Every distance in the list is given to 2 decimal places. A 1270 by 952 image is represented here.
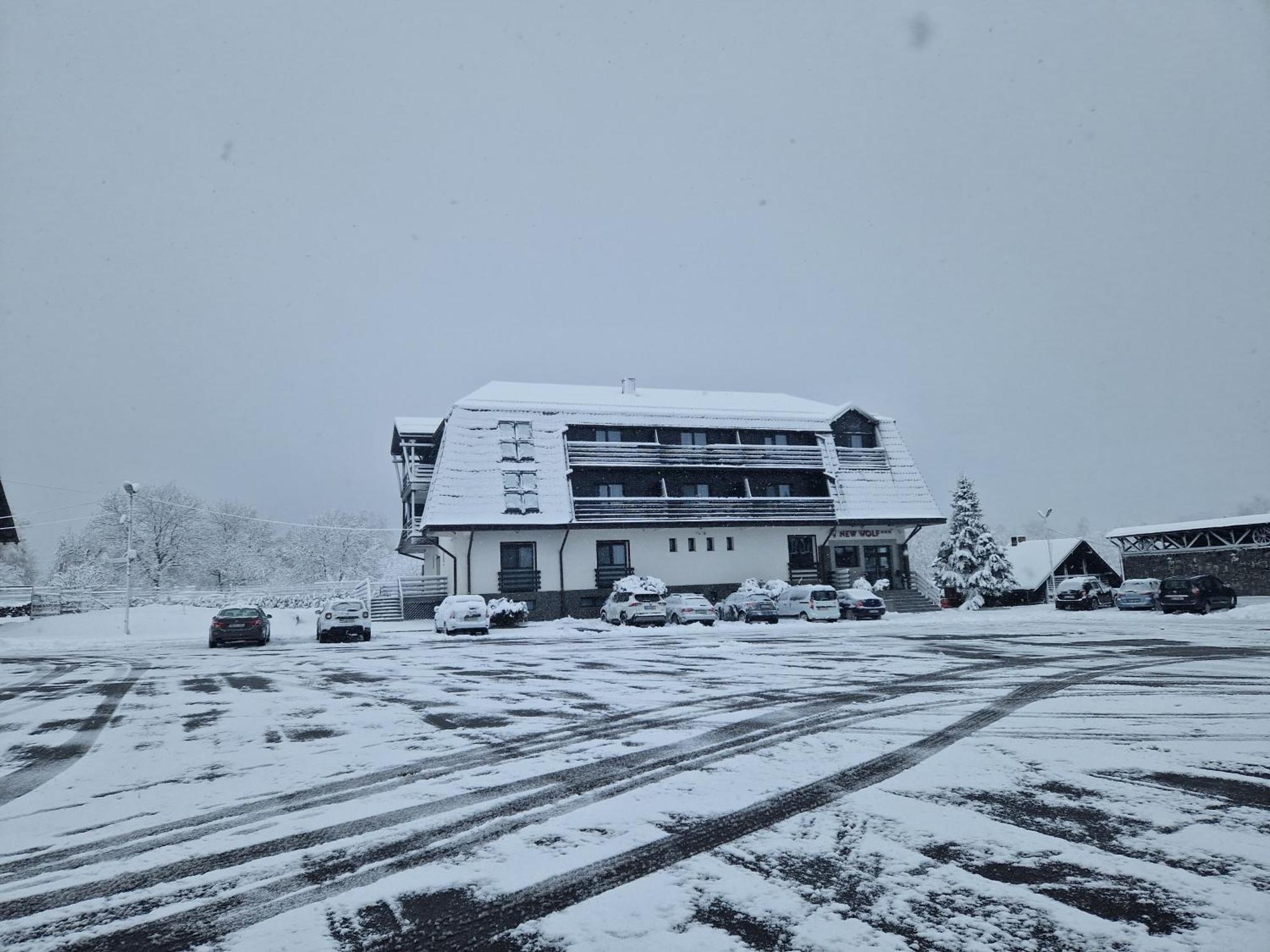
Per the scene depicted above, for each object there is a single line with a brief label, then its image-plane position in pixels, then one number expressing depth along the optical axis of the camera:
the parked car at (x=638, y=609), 29.00
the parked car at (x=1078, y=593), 35.59
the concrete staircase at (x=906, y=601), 38.31
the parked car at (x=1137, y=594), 32.66
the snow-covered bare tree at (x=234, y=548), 65.81
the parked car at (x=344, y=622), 26.16
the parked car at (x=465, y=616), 27.58
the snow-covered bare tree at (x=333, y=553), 77.38
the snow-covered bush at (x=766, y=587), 32.81
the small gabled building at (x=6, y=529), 35.50
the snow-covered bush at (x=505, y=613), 30.52
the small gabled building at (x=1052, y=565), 44.22
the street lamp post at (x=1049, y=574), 42.84
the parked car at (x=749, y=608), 30.17
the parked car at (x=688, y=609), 28.64
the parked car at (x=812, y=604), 29.53
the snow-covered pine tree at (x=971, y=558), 39.72
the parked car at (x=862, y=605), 30.70
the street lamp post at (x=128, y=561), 32.59
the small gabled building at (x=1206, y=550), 41.44
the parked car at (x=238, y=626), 25.20
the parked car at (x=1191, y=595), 29.64
